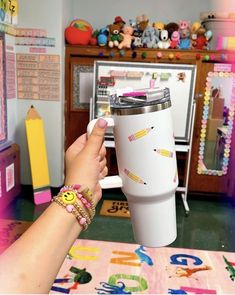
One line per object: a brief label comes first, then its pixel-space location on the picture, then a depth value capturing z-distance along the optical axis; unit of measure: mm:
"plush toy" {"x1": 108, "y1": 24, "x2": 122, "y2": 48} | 3283
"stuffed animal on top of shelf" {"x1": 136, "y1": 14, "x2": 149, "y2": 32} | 3346
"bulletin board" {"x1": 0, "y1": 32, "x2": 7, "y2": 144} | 2943
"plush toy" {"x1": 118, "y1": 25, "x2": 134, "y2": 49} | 3291
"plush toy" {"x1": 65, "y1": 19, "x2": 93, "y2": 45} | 3289
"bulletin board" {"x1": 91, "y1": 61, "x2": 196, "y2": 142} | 3158
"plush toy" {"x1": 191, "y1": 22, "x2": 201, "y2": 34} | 3309
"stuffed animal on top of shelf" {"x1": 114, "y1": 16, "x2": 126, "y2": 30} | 3376
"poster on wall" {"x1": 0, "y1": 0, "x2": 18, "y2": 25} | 2861
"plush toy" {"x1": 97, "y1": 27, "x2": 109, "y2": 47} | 3299
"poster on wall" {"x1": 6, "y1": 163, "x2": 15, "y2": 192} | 3098
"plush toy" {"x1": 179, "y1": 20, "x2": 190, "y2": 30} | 3324
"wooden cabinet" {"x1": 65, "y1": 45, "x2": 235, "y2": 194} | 3289
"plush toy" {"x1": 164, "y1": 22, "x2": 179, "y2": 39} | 3324
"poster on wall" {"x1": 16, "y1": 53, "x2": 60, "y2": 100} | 3291
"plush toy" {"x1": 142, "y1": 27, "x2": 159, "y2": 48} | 3283
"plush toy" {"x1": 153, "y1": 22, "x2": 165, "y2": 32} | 3351
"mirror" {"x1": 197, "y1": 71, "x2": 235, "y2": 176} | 3316
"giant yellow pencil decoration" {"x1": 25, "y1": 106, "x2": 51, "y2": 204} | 3178
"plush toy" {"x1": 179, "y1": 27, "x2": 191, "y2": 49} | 3293
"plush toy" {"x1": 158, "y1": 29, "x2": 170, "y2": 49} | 3280
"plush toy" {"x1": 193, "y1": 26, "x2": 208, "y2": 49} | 3293
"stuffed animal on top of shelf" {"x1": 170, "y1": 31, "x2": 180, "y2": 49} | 3279
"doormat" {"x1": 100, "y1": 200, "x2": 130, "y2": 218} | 3105
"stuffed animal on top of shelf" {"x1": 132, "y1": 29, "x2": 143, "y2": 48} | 3309
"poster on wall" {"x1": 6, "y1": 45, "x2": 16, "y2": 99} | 3139
